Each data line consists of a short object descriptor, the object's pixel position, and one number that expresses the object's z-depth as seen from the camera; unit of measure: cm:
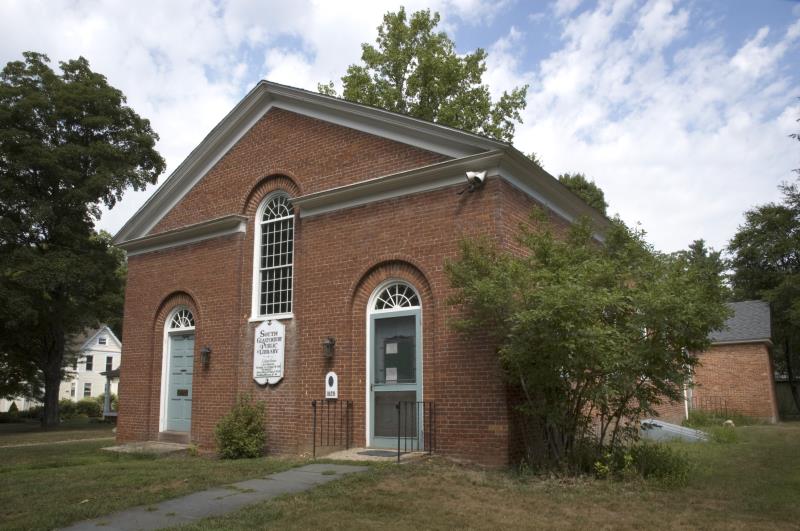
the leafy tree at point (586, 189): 3450
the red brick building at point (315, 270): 1064
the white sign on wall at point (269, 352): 1280
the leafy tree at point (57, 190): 2523
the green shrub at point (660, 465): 868
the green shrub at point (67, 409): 4172
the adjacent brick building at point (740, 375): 2453
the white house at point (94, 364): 5394
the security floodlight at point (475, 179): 1059
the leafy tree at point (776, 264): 3064
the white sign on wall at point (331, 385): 1174
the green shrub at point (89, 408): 4397
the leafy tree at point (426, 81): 2733
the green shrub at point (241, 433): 1207
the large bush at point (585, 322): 809
